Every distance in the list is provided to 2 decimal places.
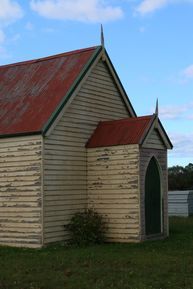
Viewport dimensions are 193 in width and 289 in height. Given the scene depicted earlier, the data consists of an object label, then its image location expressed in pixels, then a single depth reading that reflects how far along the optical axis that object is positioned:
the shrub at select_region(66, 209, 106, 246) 16.75
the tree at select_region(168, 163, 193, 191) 46.28
